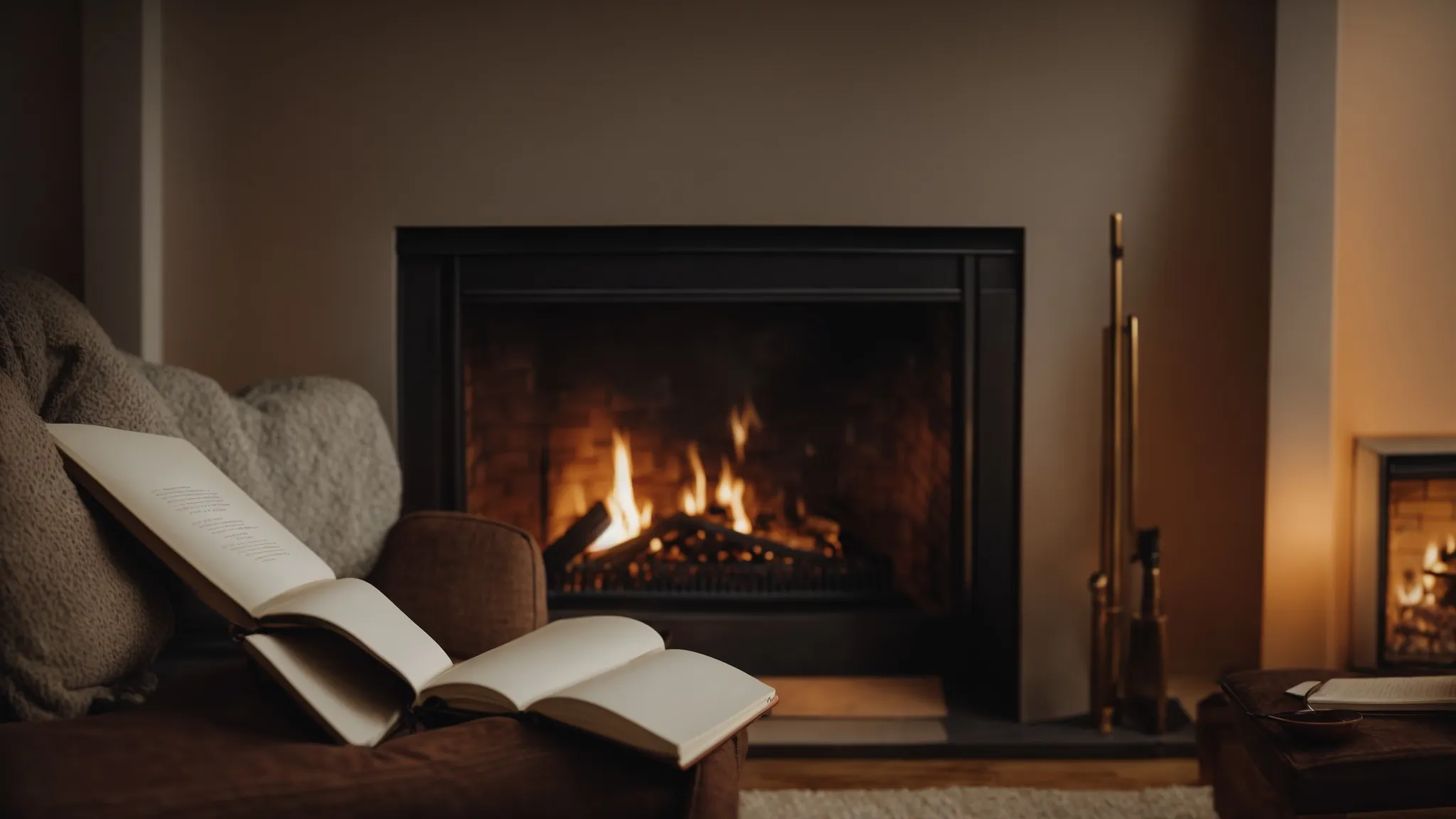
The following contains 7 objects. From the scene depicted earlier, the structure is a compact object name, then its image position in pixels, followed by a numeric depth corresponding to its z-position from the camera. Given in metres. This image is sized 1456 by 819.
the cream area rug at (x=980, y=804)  1.78
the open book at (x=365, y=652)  1.05
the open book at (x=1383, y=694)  1.38
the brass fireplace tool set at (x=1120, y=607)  2.06
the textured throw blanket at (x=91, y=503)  1.08
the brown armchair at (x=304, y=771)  0.94
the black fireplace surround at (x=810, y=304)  2.19
